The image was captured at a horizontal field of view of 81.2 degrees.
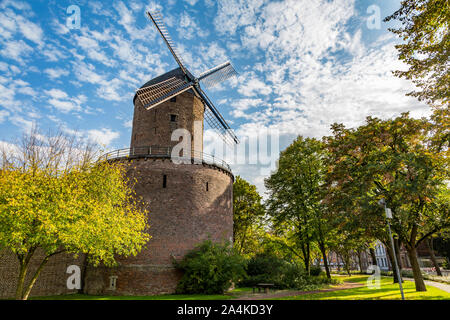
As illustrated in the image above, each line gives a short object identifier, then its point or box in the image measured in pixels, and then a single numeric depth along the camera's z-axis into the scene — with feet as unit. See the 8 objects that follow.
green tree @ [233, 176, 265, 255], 123.65
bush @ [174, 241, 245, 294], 63.26
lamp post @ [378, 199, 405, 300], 43.65
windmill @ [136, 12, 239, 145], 80.33
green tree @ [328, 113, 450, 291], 47.06
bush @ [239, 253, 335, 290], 74.13
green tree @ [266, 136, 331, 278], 85.46
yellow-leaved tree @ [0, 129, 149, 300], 39.45
